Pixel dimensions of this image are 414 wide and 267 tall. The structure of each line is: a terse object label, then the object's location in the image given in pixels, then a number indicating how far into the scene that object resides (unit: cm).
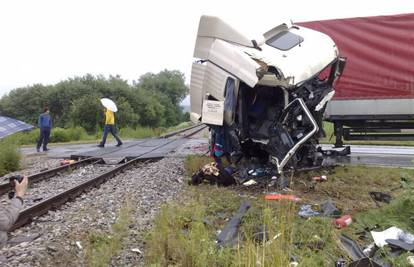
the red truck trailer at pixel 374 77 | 913
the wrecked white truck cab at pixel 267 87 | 718
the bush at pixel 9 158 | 1135
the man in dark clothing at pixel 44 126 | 1727
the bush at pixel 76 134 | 2855
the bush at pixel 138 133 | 2657
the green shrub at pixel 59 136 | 2792
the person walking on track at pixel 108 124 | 1731
